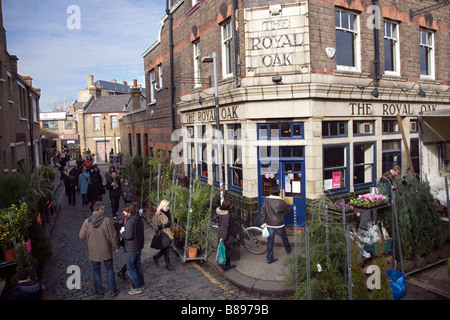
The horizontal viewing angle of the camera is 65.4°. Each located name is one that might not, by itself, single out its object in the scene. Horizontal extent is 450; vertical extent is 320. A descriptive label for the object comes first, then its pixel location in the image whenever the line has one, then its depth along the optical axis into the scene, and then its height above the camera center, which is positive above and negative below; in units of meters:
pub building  9.64 +1.54
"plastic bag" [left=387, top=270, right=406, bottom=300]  6.13 -2.52
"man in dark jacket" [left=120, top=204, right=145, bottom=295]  6.57 -1.76
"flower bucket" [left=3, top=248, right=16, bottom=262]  6.32 -1.80
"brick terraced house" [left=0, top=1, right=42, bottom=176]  13.34 +1.77
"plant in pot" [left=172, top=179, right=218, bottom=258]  8.59 -1.76
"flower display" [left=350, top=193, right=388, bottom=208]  7.26 -1.24
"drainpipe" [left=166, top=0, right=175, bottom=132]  16.47 +3.52
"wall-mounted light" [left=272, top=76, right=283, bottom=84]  9.52 +1.82
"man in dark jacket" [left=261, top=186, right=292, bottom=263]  7.93 -1.64
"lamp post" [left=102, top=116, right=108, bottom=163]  47.09 +3.13
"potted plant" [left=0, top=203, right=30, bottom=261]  6.32 -1.36
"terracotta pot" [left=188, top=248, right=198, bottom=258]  8.49 -2.50
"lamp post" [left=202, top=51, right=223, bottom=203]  9.88 +1.41
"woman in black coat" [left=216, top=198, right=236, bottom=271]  7.62 -1.82
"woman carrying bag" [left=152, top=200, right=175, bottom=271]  7.72 -1.63
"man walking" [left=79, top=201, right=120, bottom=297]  6.43 -1.66
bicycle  8.98 -2.47
